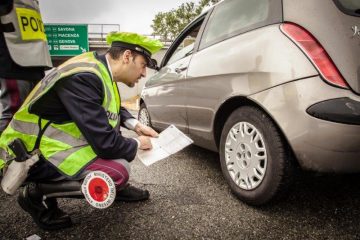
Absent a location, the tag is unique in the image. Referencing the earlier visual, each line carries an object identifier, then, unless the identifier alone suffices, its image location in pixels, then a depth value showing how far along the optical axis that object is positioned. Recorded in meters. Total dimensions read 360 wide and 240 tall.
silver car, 1.49
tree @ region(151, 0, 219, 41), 35.88
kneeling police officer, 1.60
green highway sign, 17.34
